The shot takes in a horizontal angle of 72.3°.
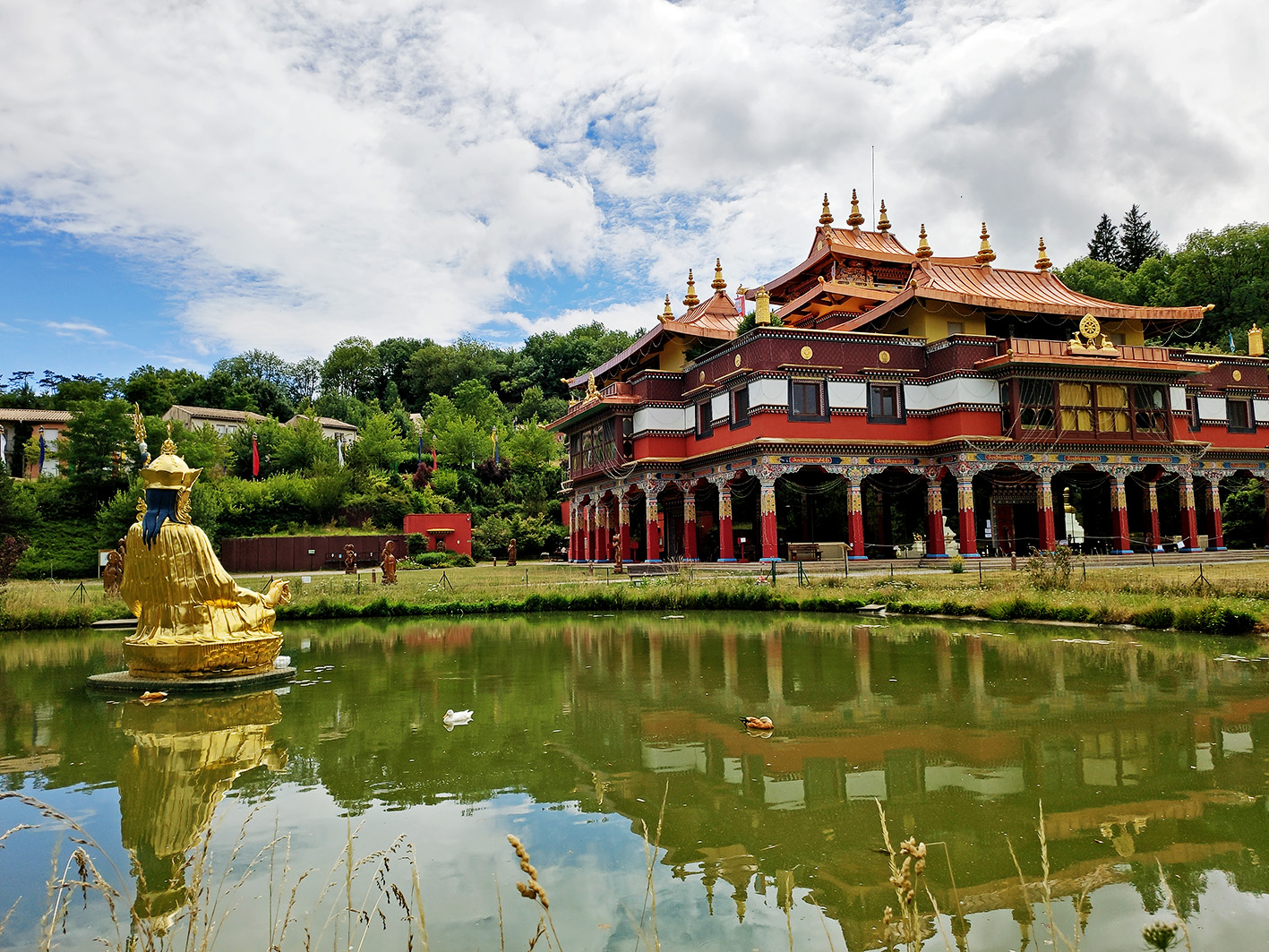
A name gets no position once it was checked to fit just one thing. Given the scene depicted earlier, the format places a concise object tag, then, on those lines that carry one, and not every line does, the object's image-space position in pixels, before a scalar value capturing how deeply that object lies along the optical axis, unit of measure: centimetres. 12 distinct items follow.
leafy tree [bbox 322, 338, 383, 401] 9925
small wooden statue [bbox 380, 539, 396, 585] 2912
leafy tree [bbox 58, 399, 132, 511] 4491
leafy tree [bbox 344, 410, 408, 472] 6338
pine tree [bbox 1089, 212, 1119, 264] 7756
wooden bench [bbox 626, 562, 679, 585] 2795
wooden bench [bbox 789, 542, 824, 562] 3062
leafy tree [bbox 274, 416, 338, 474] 5934
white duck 970
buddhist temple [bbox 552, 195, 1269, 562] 3166
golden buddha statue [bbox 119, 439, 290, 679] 1211
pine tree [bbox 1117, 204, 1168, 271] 7600
